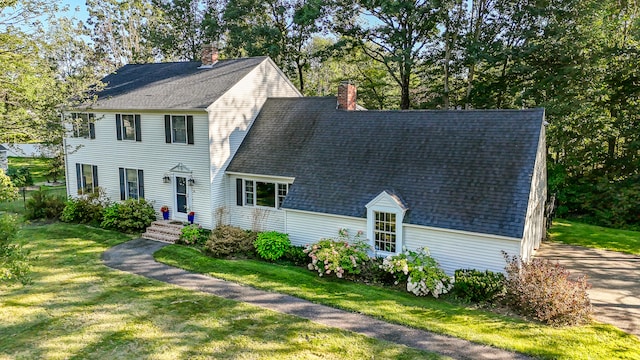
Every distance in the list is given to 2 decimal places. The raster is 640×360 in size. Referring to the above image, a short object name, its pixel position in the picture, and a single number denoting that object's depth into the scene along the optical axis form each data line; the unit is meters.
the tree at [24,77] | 12.35
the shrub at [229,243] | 16.05
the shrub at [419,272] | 12.42
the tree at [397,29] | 27.64
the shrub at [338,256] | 13.78
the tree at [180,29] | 39.72
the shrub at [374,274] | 13.60
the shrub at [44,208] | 22.09
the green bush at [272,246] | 15.70
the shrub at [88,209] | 20.73
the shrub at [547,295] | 10.70
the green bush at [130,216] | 19.22
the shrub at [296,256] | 15.41
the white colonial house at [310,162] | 13.57
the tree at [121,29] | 43.88
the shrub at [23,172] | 32.42
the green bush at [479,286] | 11.82
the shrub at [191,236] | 17.48
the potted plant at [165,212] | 19.61
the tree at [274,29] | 31.98
